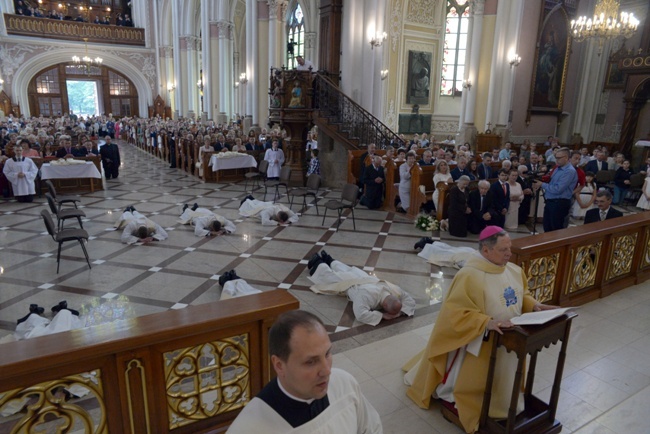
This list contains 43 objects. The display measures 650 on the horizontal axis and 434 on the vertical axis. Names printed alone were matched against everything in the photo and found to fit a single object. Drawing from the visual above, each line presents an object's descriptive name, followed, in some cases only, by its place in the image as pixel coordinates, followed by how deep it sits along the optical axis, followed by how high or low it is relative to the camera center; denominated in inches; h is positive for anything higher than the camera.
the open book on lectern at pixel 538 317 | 103.2 -44.9
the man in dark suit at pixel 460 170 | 365.1 -39.5
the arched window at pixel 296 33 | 960.3 +182.3
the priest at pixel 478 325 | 115.1 -51.5
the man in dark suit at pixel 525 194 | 357.4 -55.8
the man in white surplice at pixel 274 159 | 522.6 -49.1
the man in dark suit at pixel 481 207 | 328.8 -61.2
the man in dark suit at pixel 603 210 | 230.1 -43.3
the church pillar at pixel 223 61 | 869.2 +105.1
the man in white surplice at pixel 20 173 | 397.1 -56.6
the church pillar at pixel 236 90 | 1123.2 +64.5
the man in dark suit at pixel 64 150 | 467.8 -41.3
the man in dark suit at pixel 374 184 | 406.0 -58.7
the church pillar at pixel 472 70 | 596.7 +71.4
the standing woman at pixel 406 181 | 382.0 -51.4
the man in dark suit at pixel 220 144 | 559.2 -36.7
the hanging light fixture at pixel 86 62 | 1153.0 +129.4
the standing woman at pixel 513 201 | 341.4 -59.0
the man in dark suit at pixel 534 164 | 428.3 -38.6
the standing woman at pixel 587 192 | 359.0 -52.7
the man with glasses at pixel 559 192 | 270.2 -40.6
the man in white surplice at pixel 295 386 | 58.6 -35.4
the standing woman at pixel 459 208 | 324.2 -61.9
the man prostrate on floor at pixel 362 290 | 195.5 -79.2
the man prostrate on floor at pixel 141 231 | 299.7 -80.2
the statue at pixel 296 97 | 494.3 +22.2
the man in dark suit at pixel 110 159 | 529.7 -56.0
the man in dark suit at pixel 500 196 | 330.0 -53.2
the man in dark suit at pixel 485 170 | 391.2 -40.4
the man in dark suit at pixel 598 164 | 453.4 -37.6
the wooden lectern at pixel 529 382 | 106.0 -64.9
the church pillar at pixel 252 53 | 677.3 +96.3
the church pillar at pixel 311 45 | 907.4 +145.4
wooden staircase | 494.9 +0.5
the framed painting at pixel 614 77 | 644.7 +71.7
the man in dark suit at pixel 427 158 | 428.3 -34.7
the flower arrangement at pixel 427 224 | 347.3 -78.7
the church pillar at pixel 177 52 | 1111.0 +152.0
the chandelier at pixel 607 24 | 420.5 +97.1
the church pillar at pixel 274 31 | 655.1 +124.0
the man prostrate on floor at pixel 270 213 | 355.9 -77.3
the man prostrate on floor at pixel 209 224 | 321.7 -79.4
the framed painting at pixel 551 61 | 626.8 +91.0
